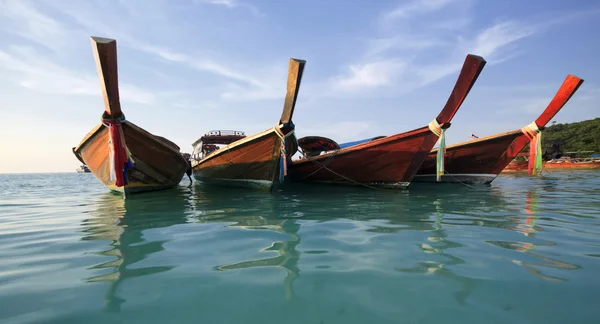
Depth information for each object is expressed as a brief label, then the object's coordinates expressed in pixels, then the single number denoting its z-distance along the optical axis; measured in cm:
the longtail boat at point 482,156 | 1116
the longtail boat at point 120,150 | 547
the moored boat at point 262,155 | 691
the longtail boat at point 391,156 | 761
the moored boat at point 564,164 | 2457
